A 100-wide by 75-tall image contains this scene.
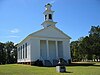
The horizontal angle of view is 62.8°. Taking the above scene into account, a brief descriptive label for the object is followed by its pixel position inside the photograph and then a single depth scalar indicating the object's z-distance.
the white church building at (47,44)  18.83
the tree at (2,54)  36.11
